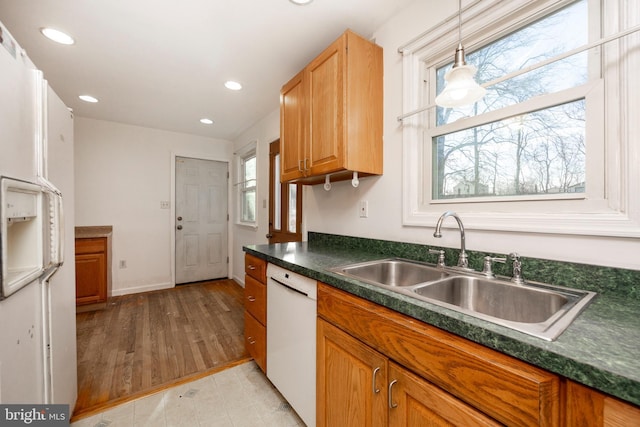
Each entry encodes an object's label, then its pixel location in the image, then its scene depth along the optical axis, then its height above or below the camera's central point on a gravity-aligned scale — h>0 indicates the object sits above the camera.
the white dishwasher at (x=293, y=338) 1.26 -0.68
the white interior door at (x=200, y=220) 3.98 -0.09
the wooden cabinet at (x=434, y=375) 0.56 -0.43
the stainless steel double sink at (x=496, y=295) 0.74 -0.30
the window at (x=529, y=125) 0.91 +0.40
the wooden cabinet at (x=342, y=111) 1.54 +0.66
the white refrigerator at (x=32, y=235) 0.79 -0.08
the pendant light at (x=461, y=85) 0.98 +0.50
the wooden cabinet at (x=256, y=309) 1.70 -0.67
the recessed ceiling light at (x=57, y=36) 1.70 +1.22
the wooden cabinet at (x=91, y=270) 2.83 -0.63
